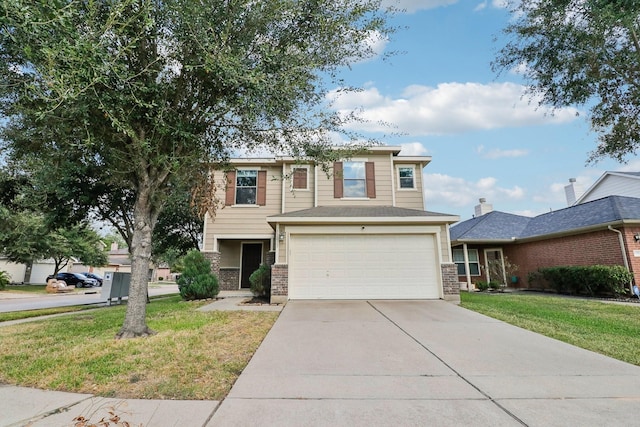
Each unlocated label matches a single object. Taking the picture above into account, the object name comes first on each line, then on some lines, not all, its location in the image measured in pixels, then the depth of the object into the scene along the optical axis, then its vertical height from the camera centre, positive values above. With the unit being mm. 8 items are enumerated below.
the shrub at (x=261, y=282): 10523 -211
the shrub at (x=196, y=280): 10883 -142
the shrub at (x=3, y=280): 20094 -232
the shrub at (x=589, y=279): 10756 -160
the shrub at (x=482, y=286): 15047 -518
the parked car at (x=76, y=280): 26891 -317
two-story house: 9961 +629
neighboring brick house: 11241 +1531
